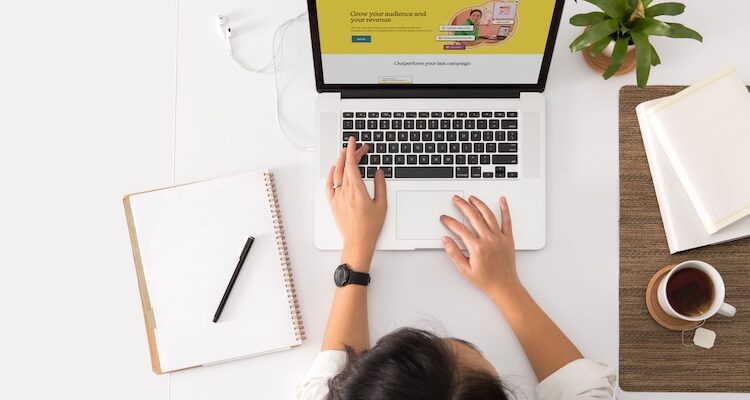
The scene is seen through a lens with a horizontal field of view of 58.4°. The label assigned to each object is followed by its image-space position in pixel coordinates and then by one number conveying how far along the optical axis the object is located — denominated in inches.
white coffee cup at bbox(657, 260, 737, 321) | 35.3
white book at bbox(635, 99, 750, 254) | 37.5
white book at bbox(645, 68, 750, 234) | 36.9
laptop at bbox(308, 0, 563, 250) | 38.6
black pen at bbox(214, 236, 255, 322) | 38.5
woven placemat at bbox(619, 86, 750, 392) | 37.7
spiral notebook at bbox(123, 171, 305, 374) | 38.7
